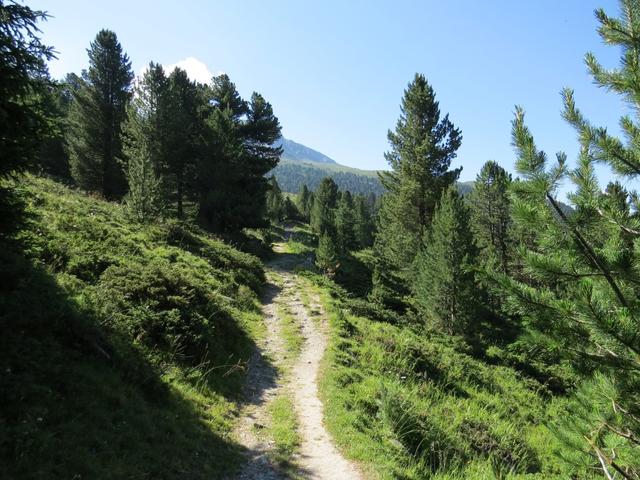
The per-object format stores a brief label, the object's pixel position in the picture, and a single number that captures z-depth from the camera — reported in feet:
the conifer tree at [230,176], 107.04
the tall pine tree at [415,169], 93.76
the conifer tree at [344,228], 139.13
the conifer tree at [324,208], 153.45
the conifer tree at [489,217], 118.93
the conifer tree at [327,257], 102.17
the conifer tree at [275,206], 230.01
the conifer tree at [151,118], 93.50
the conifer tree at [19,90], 21.29
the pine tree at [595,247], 11.66
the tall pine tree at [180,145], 101.14
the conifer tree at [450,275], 66.64
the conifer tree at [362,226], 211.00
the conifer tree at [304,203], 307.21
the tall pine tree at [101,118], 103.65
